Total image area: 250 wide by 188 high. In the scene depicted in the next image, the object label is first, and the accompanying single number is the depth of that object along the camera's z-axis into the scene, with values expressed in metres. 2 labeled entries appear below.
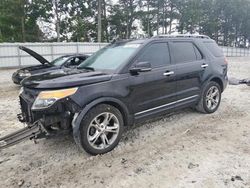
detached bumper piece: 2.68
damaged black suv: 2.66
